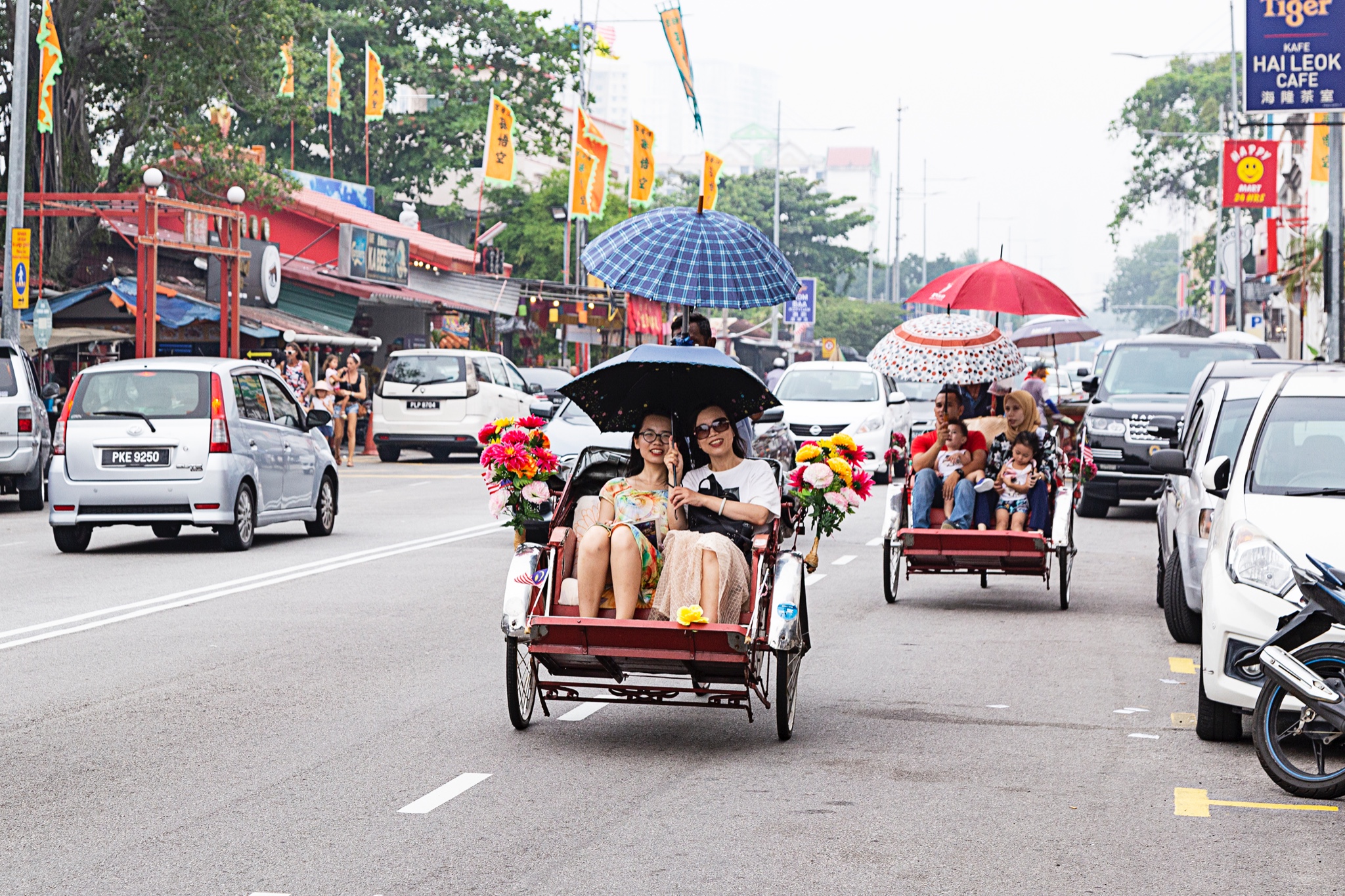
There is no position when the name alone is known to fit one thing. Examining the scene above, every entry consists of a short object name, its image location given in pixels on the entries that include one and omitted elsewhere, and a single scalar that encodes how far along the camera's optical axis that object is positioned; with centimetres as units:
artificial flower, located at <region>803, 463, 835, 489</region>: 804
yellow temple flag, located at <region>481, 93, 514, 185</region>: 3909
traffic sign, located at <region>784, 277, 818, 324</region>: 6234
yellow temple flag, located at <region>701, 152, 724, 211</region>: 3862
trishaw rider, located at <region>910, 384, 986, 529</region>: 1217
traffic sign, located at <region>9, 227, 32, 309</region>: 2425
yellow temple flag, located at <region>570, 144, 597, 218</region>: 4038
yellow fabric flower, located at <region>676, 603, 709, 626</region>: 702
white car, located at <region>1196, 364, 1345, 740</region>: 706
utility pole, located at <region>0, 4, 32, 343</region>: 2433
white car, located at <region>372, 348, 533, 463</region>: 2969
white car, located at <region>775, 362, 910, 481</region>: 2514
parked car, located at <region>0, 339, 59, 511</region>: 1959
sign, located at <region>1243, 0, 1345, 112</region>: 2236
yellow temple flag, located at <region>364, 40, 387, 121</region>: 4500
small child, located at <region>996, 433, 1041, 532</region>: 1223
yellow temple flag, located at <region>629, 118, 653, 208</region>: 4162
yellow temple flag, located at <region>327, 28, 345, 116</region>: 4300
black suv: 1977
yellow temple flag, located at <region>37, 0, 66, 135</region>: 2575
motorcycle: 640
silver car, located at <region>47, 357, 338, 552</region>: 1493
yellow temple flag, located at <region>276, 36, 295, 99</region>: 3305
